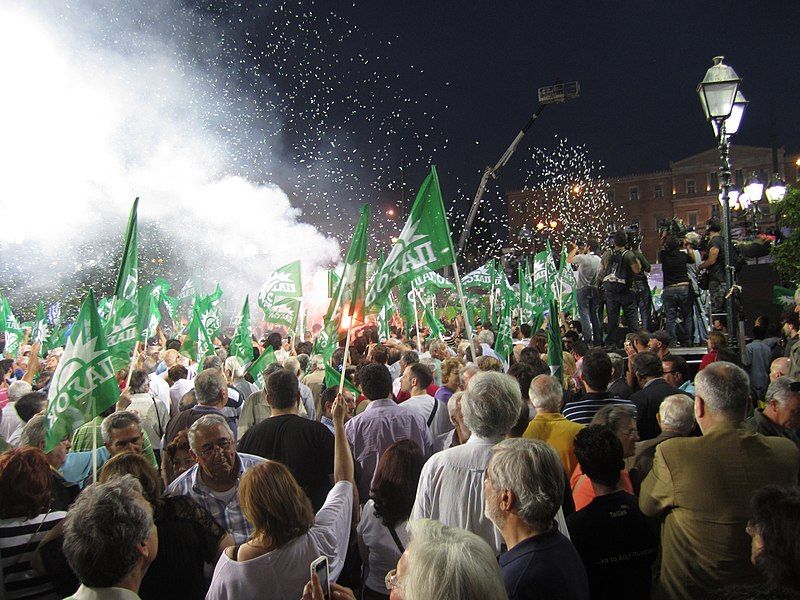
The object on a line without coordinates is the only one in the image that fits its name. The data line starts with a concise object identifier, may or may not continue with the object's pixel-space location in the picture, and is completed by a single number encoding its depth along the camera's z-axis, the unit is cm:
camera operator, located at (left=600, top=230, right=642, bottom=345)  1223
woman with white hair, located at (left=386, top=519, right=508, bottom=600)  213
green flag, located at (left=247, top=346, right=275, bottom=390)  947
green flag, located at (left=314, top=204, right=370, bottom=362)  631
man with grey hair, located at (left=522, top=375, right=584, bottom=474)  492
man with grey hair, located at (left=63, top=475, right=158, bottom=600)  288
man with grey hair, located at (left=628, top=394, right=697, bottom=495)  462
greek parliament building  8969
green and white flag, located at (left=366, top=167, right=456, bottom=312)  637
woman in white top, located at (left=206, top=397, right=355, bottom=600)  315
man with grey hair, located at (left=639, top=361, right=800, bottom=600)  358
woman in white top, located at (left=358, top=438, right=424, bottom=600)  417
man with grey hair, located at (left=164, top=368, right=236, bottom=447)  625
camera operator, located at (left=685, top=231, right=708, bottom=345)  1247
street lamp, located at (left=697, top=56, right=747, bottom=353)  909
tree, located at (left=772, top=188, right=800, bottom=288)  1514
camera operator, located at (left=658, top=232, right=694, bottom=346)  1178
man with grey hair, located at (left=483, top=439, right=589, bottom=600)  276
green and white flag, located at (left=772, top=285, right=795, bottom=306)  1285
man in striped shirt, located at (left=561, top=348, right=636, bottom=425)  580
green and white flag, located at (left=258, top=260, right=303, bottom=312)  1350
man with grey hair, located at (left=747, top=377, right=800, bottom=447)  497
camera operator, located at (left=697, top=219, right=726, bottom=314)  1198
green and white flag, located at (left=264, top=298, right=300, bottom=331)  1345
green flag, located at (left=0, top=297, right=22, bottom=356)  1641
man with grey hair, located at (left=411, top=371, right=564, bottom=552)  380
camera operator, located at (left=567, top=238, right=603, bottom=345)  1365
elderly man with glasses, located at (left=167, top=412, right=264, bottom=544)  434
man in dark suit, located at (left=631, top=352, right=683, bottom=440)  622
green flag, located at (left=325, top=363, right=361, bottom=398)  800
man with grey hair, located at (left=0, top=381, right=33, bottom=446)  763
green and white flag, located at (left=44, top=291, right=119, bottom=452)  509
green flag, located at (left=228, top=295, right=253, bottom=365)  1205
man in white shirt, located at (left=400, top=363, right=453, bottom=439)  673
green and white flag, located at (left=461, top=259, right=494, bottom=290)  1905
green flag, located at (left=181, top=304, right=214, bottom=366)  1216
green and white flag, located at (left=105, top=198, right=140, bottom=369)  650
